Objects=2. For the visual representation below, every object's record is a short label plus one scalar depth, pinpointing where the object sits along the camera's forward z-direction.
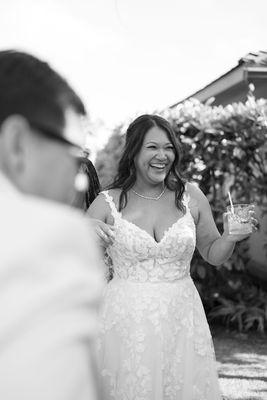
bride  3.64
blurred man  0.68
